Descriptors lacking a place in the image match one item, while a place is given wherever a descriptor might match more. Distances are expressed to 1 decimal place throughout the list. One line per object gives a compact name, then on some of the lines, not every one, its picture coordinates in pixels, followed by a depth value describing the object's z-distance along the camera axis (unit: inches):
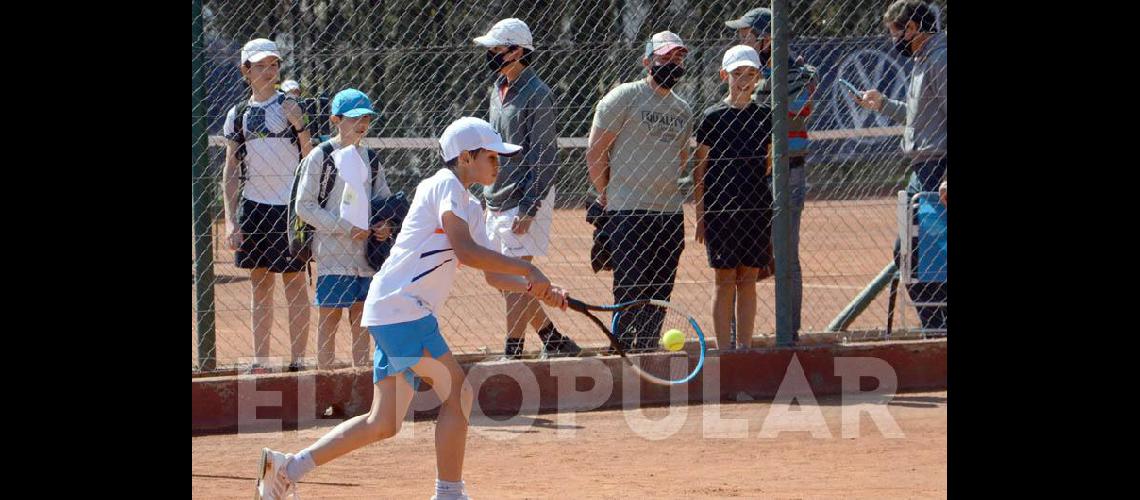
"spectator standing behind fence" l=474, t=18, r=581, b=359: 613.6
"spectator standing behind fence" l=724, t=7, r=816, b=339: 659.4
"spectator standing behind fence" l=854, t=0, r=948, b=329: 657.6
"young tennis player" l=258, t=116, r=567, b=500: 420.5
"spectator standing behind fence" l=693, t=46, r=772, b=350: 634.2
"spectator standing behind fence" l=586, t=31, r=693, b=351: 625.3
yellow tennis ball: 503.2
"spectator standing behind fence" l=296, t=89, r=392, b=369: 585.3
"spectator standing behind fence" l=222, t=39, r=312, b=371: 602.2
